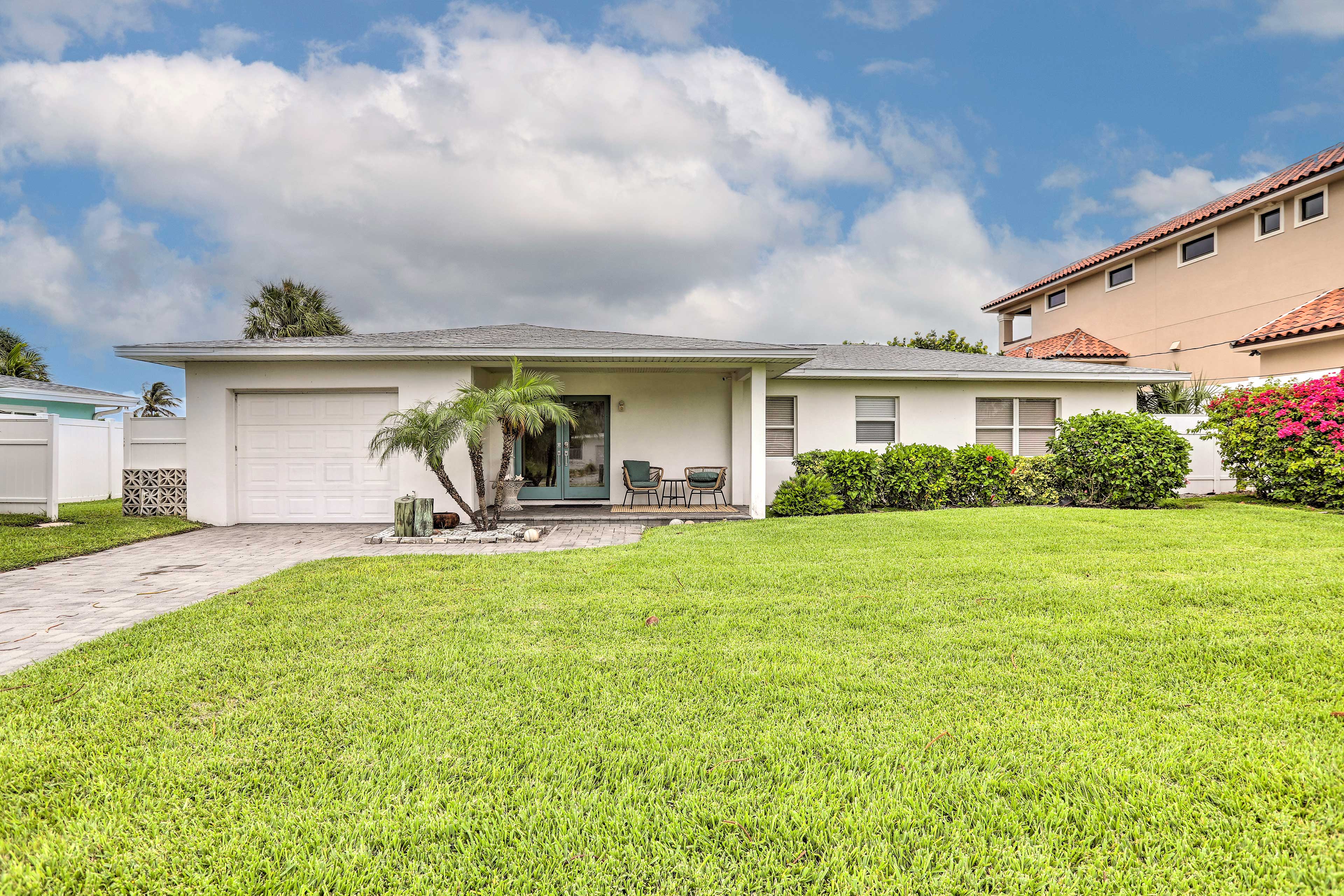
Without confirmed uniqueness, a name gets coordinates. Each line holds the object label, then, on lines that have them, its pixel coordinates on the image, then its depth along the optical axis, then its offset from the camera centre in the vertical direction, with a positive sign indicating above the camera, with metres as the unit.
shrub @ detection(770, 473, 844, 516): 10.52 -0.58
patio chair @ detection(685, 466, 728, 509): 11.53 -0.29
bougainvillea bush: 9.50 +0.33
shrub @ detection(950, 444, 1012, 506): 11.03 -0.14
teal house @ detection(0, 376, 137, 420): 15.23 +1.77
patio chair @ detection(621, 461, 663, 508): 11.82 -0.25
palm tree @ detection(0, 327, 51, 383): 19.81 +3.62
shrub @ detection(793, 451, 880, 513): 10.73 -0.16
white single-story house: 10.16 +1.09
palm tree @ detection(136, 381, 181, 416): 26.27 +2.97
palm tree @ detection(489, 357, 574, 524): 8.82 +0.80
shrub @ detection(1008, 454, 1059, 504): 11.31 -0.35
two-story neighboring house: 13.63 +4.49
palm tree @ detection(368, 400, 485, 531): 8.81 +0.47
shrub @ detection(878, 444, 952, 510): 10.84 -0.18
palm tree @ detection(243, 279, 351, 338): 23.86 +5.66
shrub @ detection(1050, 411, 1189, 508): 10.10 +0.05
